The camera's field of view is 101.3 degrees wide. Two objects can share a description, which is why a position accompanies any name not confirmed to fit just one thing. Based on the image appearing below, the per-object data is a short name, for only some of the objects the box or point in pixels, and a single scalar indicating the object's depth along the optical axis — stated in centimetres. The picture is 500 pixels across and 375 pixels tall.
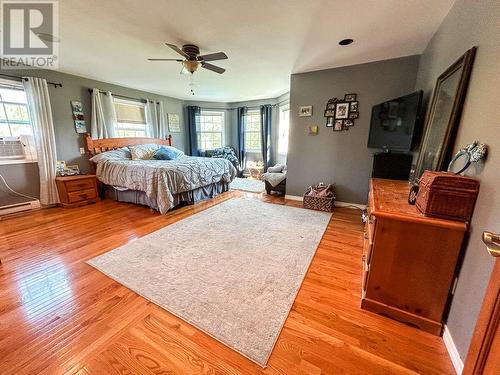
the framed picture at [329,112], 348
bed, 327
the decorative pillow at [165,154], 453
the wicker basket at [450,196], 111
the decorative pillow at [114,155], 396
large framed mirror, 136
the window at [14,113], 312
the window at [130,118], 462
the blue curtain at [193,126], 620
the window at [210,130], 655
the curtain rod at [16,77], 303
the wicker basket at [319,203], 343
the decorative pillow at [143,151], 436
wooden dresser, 120
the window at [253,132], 633
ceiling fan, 249
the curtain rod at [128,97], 414
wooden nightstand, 351
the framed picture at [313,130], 368
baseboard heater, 316
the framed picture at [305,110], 367
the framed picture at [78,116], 382
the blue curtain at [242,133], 635
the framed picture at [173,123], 580
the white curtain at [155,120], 516
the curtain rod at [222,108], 618
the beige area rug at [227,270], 135
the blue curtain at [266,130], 587
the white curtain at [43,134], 324
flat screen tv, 220
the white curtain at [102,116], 404
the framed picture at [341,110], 338
